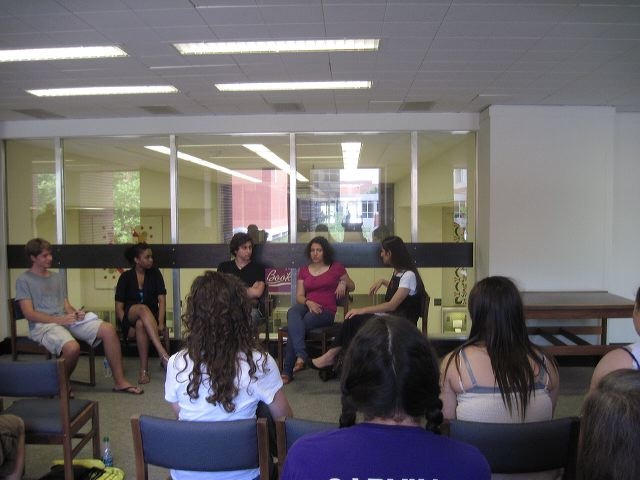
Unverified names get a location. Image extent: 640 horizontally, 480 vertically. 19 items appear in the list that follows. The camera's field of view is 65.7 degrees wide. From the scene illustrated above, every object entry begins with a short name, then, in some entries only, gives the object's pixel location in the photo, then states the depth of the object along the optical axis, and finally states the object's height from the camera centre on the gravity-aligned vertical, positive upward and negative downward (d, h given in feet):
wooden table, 14.12 -2.39
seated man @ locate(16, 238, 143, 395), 13.47 -2.47
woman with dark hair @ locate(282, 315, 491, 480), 3.29 -1.40
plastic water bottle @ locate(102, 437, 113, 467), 9.69 -4.49
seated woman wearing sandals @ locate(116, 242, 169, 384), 15.35 -2.36
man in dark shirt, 16.21 -1.23
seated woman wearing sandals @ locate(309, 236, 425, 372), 13.58 -2.05
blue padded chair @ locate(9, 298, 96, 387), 14.76 -3.50
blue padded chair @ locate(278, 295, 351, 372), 15.10 -3.31
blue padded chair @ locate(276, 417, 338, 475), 5.17 -2.11
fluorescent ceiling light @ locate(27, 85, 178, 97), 14.93 +4.27
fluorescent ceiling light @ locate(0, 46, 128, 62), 11.83 +4.30
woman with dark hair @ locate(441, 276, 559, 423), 5.89 -1.75
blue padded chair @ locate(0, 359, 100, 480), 8.15 -3.06
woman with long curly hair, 6.13 -1.79
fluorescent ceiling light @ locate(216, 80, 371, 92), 14.49 +4.23
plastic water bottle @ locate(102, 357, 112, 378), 15.99 -4.59
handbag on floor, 8.99 -4.46
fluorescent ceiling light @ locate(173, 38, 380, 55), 11.43 +4.28
